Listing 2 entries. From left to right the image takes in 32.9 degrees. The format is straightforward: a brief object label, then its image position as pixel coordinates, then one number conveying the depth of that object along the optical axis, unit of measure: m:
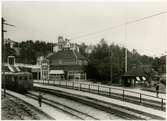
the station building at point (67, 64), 56.91
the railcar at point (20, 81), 29.95
